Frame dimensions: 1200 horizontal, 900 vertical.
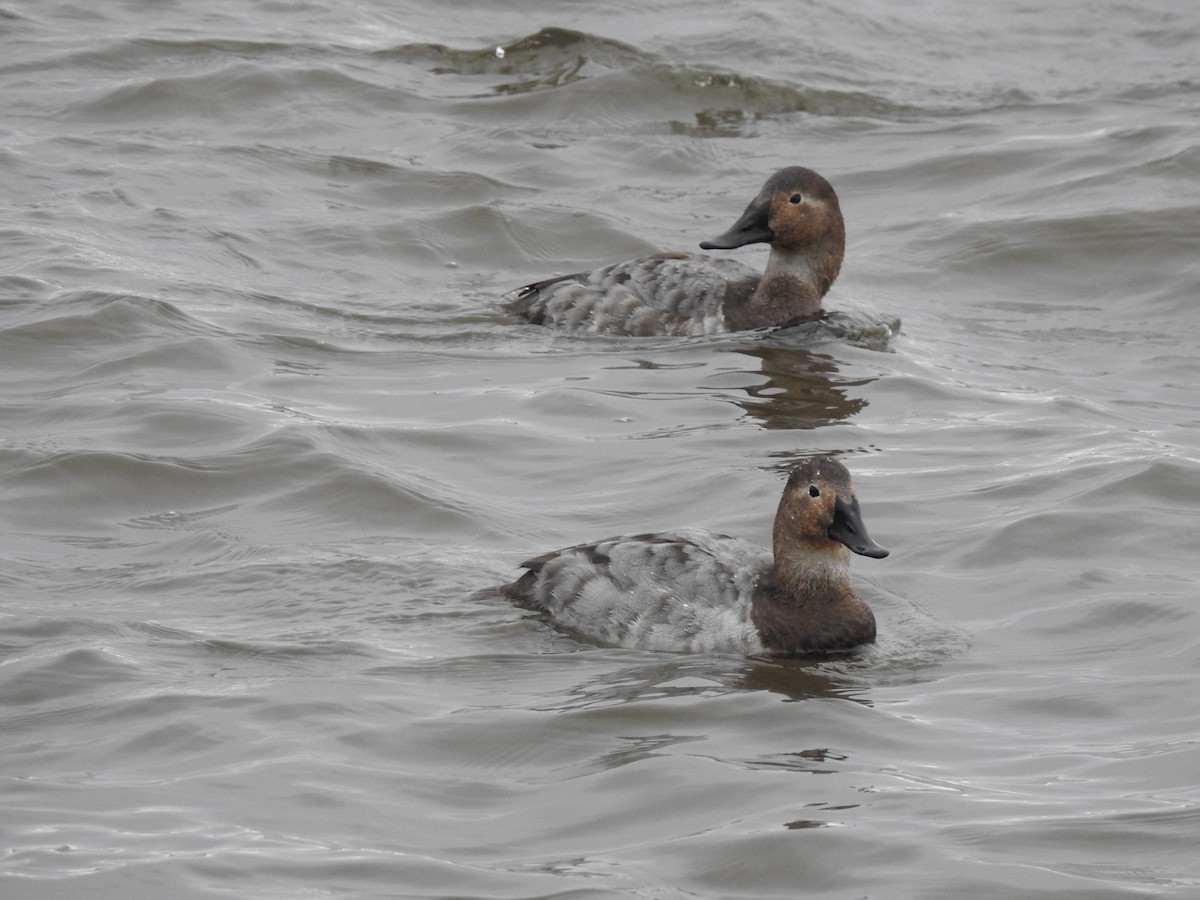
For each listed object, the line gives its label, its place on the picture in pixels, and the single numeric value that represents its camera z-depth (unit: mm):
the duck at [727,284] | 25328
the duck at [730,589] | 16453
